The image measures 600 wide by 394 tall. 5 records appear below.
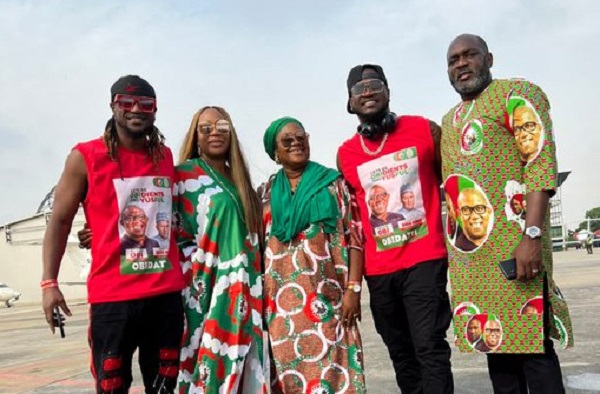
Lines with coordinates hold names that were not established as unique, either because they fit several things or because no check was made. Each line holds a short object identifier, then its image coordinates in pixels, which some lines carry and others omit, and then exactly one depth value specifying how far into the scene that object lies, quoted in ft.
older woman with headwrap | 10.40
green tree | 299.17
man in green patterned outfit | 8.63
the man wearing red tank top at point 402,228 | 10.02
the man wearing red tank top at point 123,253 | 9.06
